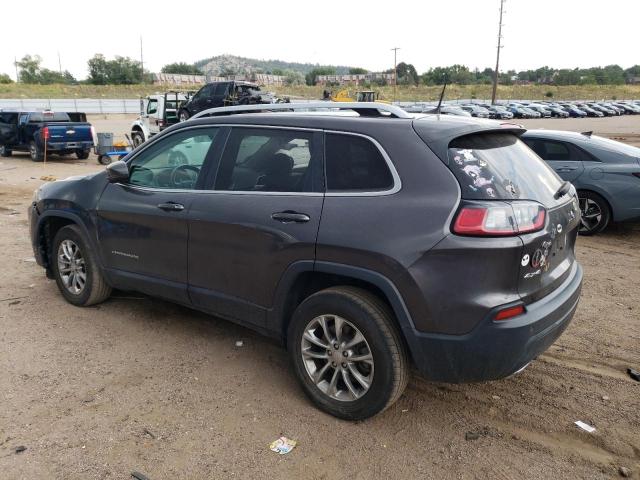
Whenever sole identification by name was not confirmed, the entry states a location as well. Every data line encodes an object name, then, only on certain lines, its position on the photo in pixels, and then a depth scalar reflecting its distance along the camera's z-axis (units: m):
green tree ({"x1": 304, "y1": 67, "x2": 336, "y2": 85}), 124.77
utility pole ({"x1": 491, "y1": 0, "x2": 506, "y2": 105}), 66.53
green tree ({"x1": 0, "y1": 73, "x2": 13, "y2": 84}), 84.20
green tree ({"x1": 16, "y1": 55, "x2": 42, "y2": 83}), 107.81
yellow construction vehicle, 24.11
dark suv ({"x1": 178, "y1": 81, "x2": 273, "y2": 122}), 21.30
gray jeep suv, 2.76
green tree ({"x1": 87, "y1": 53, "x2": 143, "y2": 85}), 99.94
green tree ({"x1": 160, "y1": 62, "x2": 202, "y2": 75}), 134.81
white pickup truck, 20.61
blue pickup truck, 16.75
